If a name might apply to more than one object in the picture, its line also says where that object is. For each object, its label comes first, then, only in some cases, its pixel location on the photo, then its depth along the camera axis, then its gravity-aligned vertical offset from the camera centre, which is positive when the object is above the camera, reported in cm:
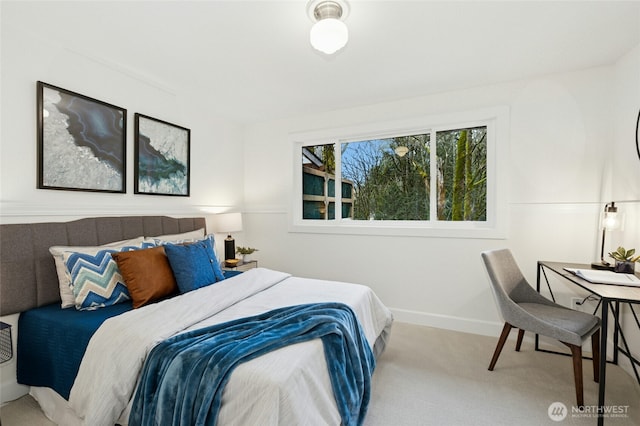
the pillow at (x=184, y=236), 266 -24
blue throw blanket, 117 -67
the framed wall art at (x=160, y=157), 272 +52
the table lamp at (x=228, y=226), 339 -18
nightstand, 325 -64
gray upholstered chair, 182 -72
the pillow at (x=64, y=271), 190 -40
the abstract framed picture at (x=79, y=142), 208 +52
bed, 117 -64
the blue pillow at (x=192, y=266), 216 -42
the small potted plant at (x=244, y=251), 357 -50
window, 295 +37
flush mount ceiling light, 169 +106
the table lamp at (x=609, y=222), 215 -7
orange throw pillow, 195 -45
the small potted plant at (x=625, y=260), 195 -32
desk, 151 -44
